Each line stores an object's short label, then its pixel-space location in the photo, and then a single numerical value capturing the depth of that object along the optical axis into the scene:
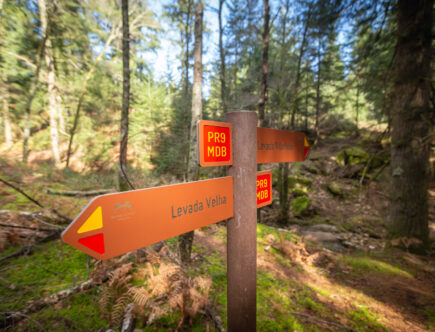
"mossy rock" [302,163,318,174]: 15.21
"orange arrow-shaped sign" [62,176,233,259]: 1.06
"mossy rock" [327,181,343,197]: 12.00
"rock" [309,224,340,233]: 8.52
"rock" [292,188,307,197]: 12.07
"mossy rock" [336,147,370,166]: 13.27
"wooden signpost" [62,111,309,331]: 1.15
